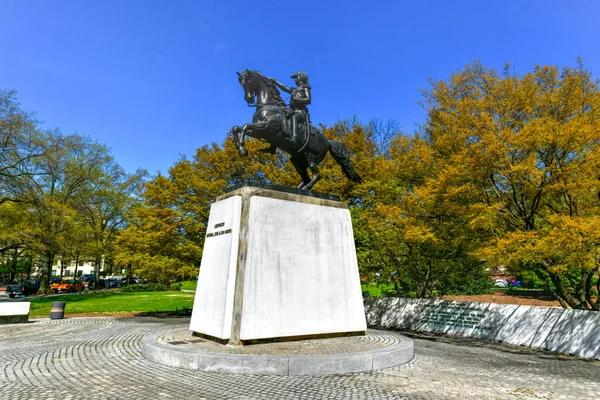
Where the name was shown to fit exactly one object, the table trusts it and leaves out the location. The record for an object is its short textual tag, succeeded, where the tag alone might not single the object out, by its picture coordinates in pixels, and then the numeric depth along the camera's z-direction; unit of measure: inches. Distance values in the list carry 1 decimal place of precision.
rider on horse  403.9
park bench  561.0
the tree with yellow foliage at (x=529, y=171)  413.4
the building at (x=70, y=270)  3770.2
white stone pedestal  318.3
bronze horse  375.9
